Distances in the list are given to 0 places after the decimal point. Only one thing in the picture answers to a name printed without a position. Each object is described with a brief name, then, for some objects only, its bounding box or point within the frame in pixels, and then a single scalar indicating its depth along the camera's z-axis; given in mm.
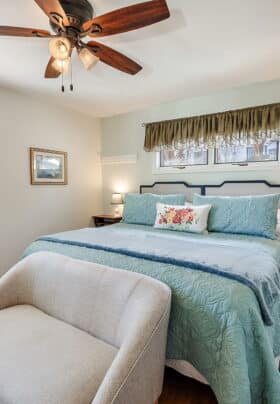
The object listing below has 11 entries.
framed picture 3426
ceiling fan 1370
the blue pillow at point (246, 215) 2460
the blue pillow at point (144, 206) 3180
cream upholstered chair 1004
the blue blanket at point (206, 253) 1413
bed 1153
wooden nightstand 3925
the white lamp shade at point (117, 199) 4102
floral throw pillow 2670
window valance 2980
